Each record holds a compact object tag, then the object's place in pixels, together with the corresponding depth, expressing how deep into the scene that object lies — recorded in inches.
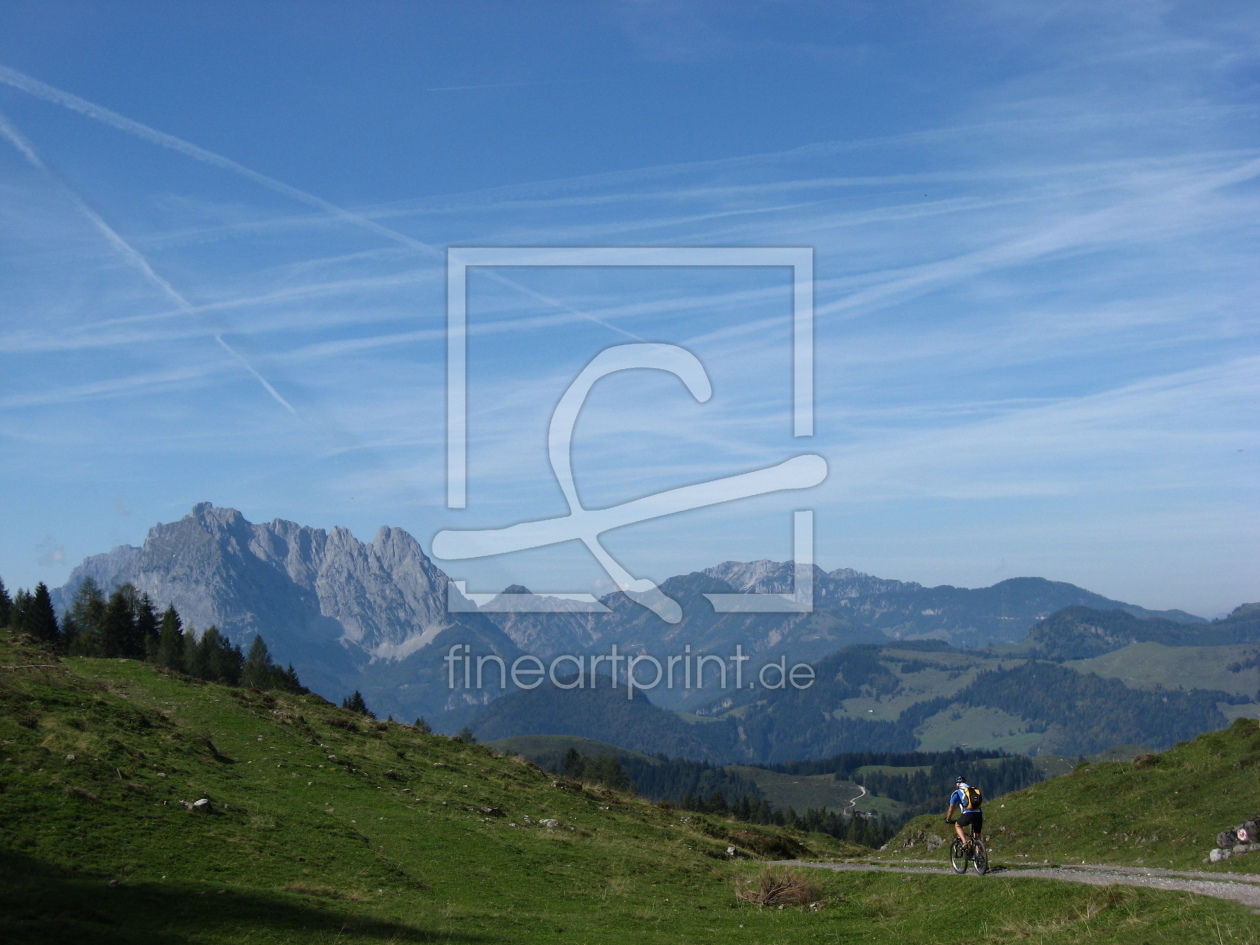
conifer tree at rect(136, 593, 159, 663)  3662.4
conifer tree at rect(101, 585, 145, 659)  3553.2
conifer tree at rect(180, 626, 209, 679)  3769.7
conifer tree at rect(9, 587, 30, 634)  3454.7
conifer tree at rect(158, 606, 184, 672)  3565.5
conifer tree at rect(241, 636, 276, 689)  4025.6
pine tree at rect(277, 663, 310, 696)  4174.7
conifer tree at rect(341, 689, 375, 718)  3690.0
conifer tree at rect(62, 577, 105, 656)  3462.1
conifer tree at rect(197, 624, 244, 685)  3946.9
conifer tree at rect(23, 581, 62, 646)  3440.0
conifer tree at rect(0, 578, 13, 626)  3823.1
